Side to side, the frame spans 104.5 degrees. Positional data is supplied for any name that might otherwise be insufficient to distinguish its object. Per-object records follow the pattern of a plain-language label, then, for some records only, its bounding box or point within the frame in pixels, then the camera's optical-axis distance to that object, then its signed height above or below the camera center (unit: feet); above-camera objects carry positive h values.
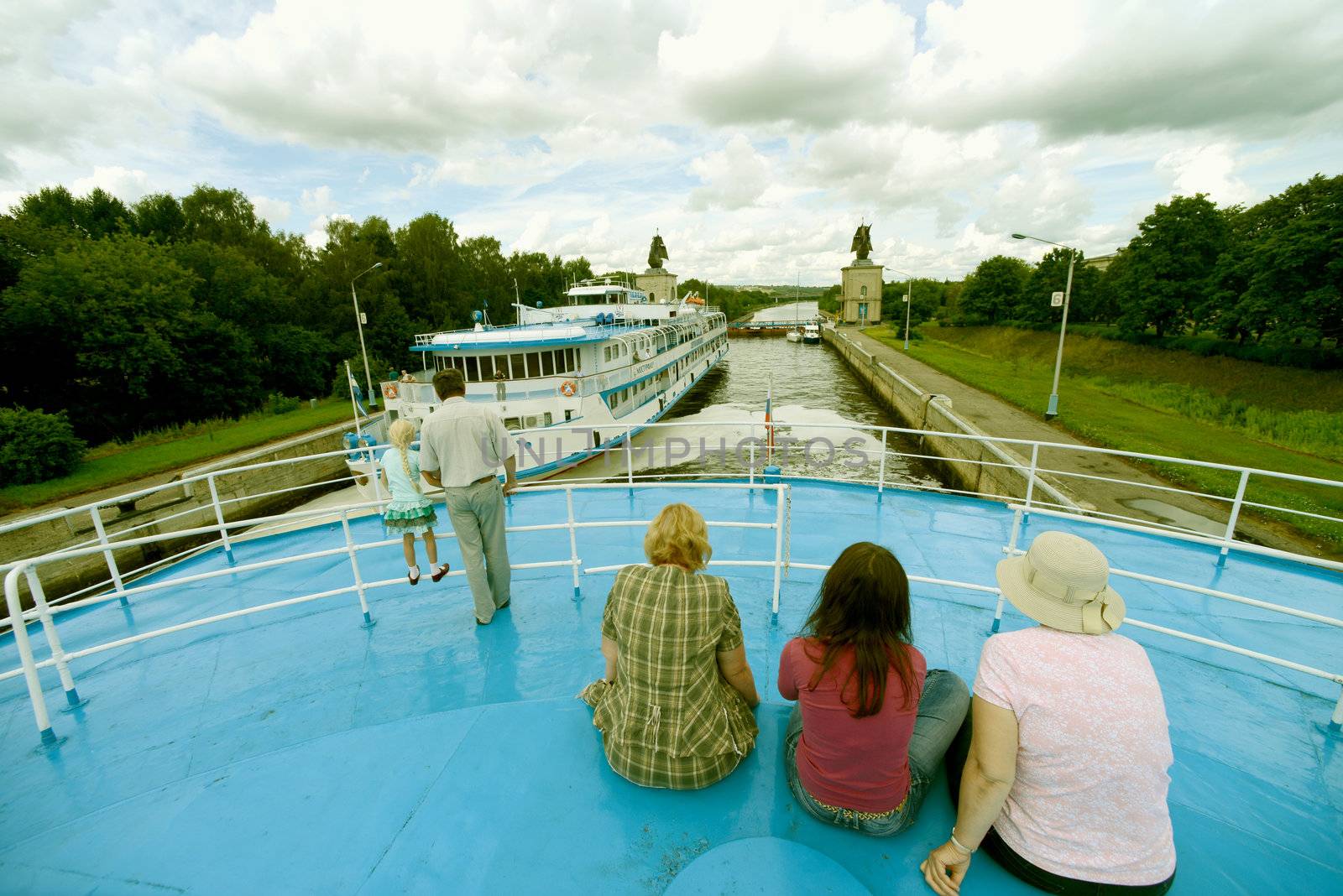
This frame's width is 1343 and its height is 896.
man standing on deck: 12.41 -3.36
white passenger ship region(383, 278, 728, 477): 53.42 -6.40
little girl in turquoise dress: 14.24 -4.71
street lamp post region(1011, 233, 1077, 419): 57.93 -10.95
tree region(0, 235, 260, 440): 66.39 -0.47
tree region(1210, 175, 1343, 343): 72.38 +2.62
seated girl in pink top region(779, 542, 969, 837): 6.26 -4.86
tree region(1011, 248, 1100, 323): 161.48 +2.74
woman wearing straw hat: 5.53 -4.64
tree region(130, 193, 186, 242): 112.06 +25.59
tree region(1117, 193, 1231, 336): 99.71 +6.55
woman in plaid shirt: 7.23 -4.98
